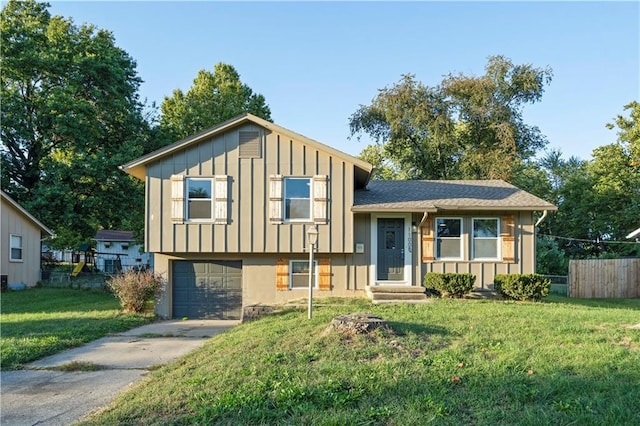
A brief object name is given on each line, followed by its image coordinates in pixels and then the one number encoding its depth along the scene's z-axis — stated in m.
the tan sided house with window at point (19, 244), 18.28
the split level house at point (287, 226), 13.27
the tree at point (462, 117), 26.08
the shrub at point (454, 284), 12.58
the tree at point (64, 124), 19.59
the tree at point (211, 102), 28.39
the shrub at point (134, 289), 12.73
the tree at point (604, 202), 23.89
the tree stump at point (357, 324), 7.00
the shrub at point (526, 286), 12.53
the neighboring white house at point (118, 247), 35.75
